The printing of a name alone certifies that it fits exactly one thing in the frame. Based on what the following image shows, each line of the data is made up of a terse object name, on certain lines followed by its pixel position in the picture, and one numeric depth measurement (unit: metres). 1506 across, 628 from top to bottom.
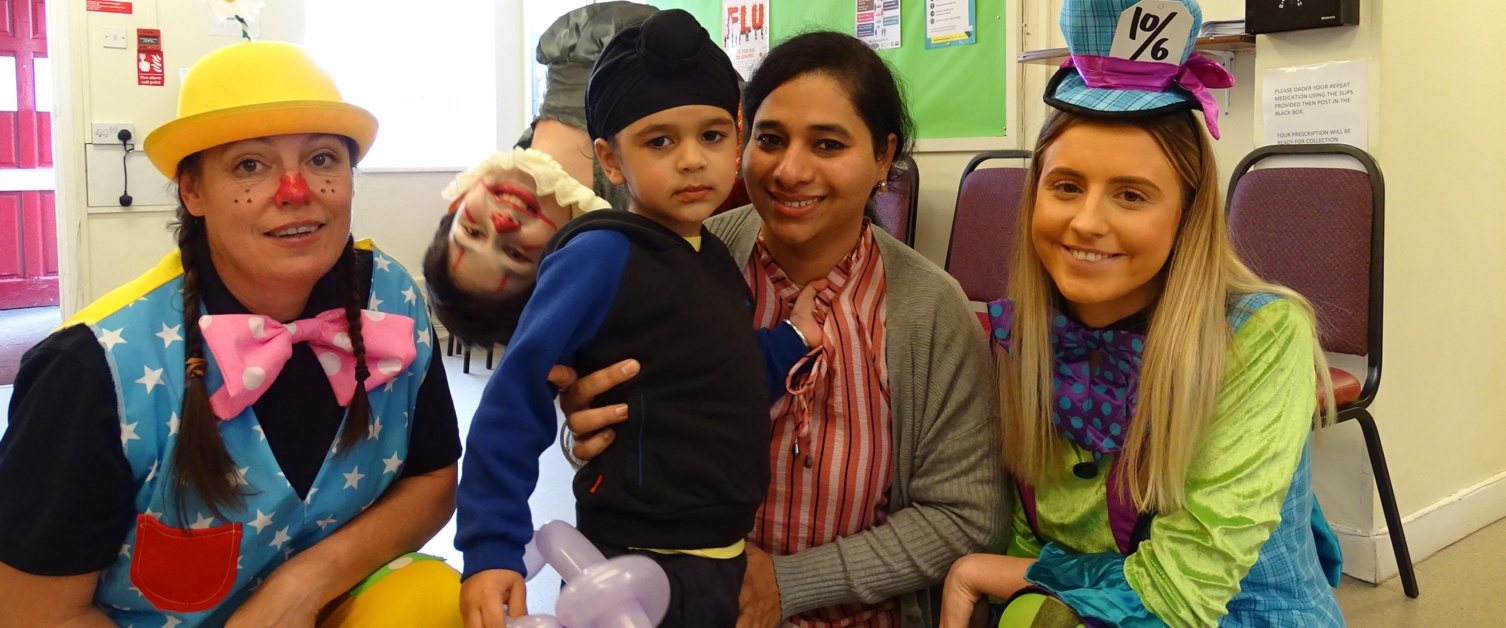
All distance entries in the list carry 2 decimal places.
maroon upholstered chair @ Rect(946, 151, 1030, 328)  3.22
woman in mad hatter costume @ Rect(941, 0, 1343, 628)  1.23
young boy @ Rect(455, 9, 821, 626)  1.20
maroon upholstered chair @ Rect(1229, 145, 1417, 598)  2.42
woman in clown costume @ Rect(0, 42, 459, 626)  1.16
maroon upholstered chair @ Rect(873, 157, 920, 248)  3.51
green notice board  3.52
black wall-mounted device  2.48
